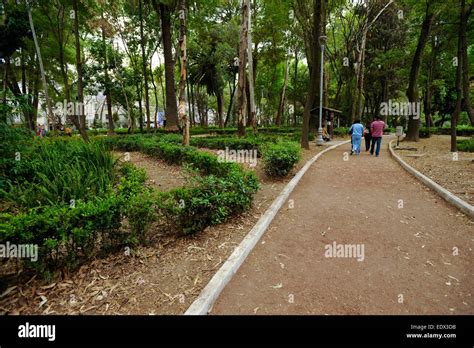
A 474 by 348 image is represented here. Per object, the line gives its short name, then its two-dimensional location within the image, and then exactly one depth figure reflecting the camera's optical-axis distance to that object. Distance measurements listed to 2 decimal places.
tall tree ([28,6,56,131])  12.77
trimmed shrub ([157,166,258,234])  3.97
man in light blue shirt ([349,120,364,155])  11.98
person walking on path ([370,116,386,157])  11.40
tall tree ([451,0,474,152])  10.44
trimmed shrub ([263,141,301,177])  7.32
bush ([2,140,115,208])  4.36
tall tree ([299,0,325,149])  11.74
